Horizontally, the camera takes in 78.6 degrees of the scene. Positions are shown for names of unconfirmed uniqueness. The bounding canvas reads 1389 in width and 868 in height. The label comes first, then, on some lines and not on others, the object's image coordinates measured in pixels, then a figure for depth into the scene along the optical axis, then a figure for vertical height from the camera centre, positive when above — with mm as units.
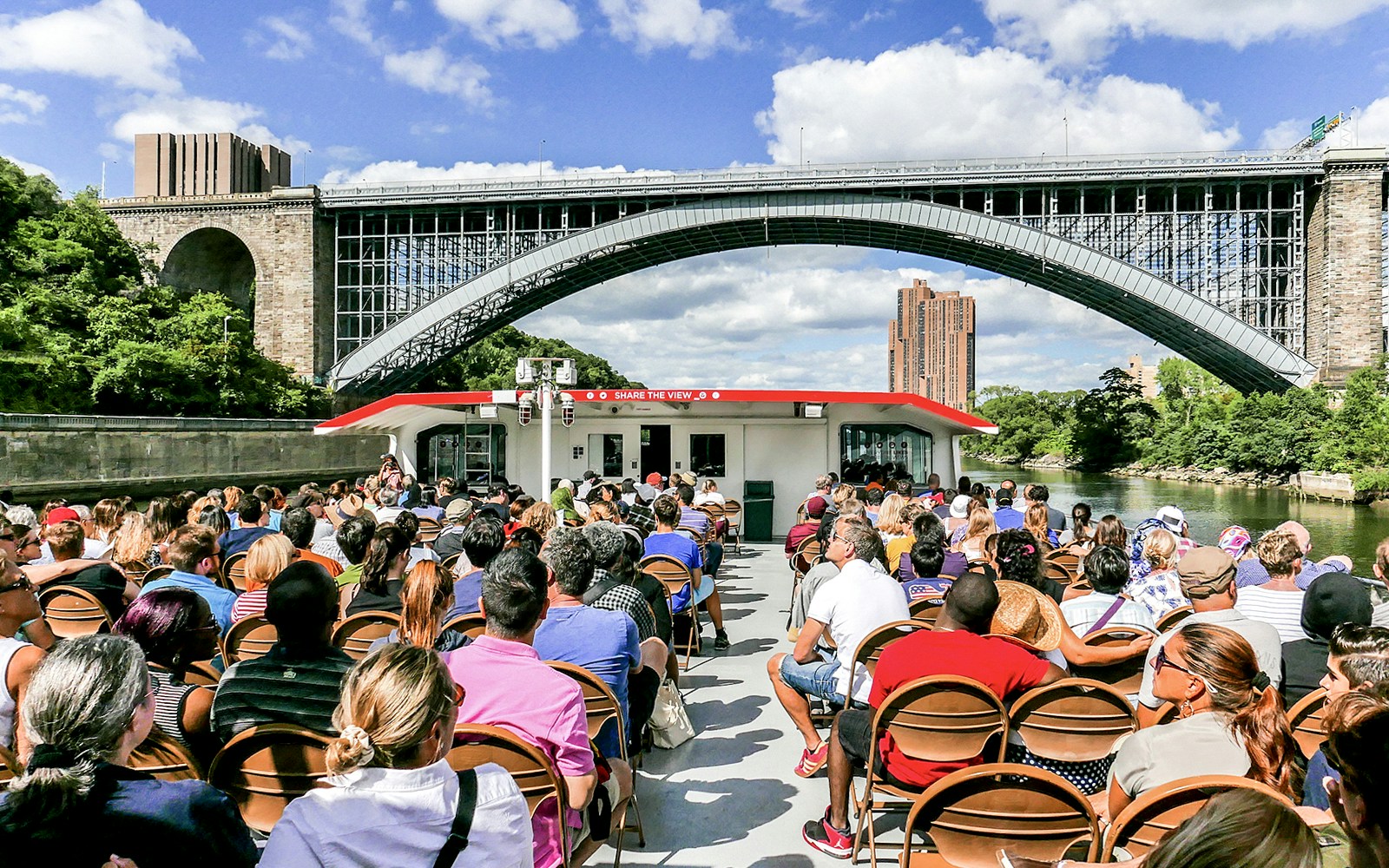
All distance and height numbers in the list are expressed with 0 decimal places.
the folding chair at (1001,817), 2594 -1196
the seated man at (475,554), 5266 -786
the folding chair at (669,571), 6906 -1110
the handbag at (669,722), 5215 -1777
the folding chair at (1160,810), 2240 -1009
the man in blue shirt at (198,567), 4918 -804
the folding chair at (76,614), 4809 -1012
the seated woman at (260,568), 4938 -775
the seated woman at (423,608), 3844 -785
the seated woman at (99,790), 1725 -755
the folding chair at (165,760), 2529 -974
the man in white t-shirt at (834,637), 4547 -1083
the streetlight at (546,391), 10703 +603
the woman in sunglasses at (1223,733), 2637 -932
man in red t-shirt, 3424 -920
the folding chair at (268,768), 2633 -1054
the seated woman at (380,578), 5027 -858
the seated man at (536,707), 2836 -920
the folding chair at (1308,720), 3209 -1087
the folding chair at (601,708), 3436 -1136
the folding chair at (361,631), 4629 -1075
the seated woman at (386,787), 1923 -809
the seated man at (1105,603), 4719 -962
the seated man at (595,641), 3803 -930
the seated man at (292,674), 3041 -868
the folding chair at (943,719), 3248 -1105
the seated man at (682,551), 7309 -997
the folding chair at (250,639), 4555 -1097
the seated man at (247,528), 7270 -823
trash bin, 16484 -1456
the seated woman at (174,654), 3127 -816
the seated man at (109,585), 5074 -909
